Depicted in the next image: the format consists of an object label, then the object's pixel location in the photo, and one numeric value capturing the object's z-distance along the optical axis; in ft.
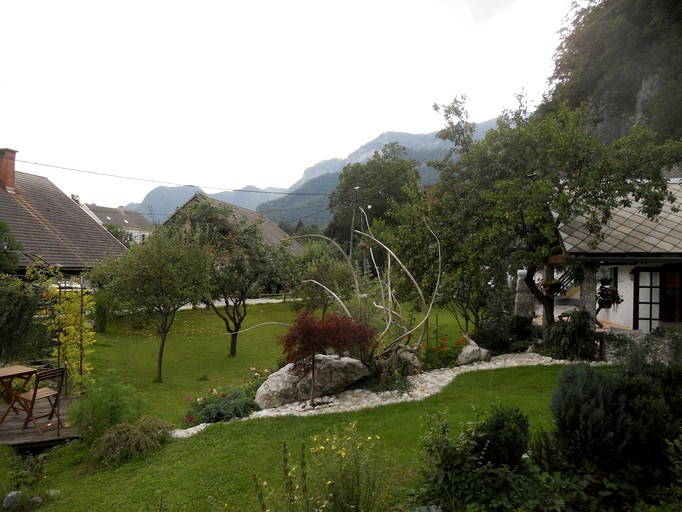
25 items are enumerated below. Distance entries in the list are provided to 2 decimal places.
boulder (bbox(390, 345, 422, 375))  30.35
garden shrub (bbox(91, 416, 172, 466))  20.01
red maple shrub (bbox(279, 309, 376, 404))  24.44
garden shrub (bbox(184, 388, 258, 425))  24.85
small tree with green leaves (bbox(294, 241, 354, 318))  58.70
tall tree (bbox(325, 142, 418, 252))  127.34
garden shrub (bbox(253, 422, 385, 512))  11.17
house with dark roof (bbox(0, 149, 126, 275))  52.54
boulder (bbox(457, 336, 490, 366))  34.30
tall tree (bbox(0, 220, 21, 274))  23.71
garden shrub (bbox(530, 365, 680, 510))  12.39
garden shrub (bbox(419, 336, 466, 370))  34.06
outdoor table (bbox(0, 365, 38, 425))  22.34
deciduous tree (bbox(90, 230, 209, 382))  37.09
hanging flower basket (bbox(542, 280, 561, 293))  35.65
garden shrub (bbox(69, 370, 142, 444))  21.85
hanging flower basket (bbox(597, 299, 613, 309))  37.27
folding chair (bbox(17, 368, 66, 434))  23.11
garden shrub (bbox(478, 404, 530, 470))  12.03
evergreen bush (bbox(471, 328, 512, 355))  37.94
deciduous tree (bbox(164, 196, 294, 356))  46.52
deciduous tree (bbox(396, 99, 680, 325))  29.43
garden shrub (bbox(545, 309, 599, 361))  31.58
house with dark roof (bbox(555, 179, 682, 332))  30.09
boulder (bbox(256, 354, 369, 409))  26.99
